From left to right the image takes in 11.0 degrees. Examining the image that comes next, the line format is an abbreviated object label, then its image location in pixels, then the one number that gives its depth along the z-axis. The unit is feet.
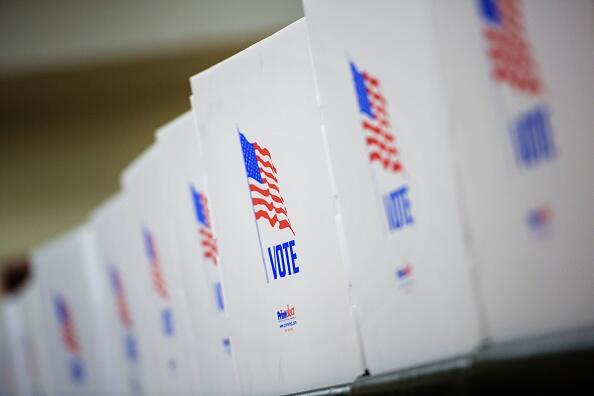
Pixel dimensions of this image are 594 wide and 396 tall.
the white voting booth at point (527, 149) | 11.84
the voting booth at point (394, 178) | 12.26
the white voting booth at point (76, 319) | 16.86
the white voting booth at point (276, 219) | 13.02
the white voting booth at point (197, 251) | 14.14
